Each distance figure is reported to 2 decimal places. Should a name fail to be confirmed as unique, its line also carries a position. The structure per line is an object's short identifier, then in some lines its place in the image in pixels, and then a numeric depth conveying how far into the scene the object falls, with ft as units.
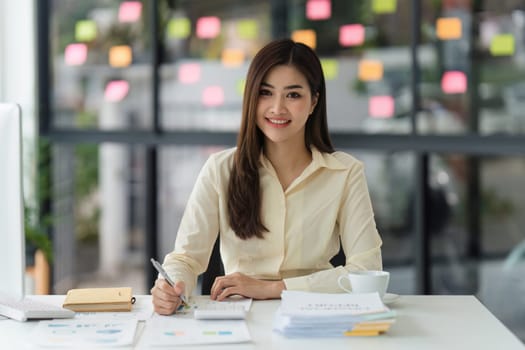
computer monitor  5.94
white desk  5.87
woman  8.22
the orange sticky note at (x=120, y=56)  13.87
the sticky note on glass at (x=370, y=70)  12.48
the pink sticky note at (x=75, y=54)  14.10
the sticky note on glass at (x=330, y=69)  12.69
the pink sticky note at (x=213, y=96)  13.47
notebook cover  6.82
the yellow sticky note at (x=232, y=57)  13.32
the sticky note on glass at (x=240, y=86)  13.33
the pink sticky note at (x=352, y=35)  12.55
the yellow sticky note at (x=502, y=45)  11.64
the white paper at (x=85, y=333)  5.90
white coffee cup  6.83
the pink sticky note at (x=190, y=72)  13.57
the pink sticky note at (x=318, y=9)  12.73
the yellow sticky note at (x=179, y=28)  13.57
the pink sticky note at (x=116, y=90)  13.94
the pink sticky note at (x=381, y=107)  12.48
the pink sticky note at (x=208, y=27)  13.39
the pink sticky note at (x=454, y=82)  12.02
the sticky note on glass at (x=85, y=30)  14.01
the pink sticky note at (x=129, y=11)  13.80
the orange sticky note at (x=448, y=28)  11.99
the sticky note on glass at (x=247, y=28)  13.19
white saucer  7.04
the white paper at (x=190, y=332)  5.93
